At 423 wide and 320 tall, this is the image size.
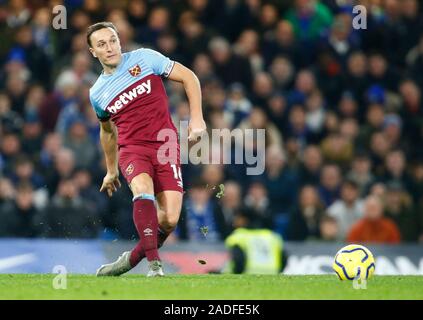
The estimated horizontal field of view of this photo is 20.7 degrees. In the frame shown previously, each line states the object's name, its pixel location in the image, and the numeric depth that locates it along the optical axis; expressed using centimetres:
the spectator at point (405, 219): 1455
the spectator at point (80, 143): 1491
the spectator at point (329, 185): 1511
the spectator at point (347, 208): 1463
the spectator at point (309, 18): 1734
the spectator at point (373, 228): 1412
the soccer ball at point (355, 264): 967
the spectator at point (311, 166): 1523
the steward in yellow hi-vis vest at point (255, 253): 1326
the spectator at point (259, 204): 1407
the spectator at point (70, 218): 1362
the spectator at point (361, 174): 1536
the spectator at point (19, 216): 1375
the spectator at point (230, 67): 1642
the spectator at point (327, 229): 1420
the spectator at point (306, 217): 1413
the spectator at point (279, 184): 1487
